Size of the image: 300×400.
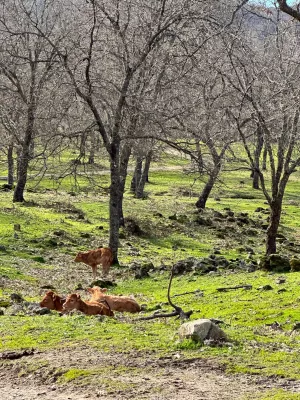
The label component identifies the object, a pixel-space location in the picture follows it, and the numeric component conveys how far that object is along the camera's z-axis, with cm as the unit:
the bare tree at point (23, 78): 3078
